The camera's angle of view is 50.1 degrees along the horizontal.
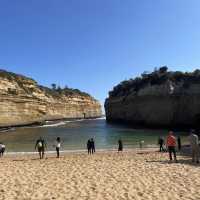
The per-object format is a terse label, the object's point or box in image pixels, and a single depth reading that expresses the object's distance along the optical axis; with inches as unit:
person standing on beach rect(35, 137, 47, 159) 589.3
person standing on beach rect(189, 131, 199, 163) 434.6
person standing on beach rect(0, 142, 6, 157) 664.5
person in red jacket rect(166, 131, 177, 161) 463.9
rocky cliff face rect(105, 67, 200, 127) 1603.2
